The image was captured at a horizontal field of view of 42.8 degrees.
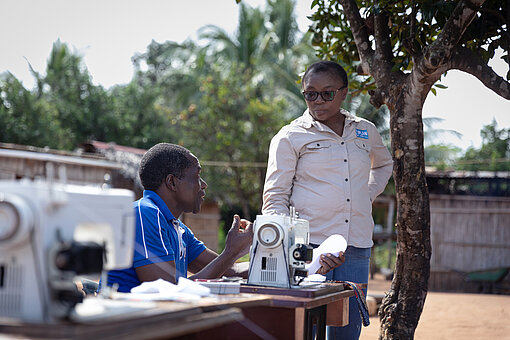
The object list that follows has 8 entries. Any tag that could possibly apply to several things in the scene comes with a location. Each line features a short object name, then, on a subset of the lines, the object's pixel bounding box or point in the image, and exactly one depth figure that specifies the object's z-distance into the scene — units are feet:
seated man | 9.75
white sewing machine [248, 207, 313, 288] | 9.35
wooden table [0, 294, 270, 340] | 5.21
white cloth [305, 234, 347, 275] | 11.16
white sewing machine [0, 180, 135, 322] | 5.55
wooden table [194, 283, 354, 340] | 8.55
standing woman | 12.91
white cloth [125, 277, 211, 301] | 7.29
